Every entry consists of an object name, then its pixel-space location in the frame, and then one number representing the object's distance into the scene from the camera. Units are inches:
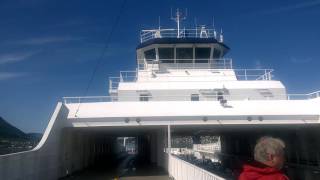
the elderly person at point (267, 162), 75.1
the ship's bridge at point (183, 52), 753.9
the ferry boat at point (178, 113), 477.1
